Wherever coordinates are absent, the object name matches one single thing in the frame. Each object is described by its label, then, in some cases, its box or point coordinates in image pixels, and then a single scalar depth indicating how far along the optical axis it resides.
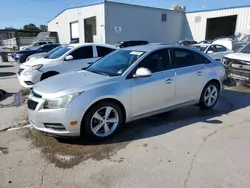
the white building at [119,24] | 25.11
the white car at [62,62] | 6.91
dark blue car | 16.91
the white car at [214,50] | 11.55
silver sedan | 3.47
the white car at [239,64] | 7.45
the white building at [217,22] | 26.47
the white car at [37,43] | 23.68
